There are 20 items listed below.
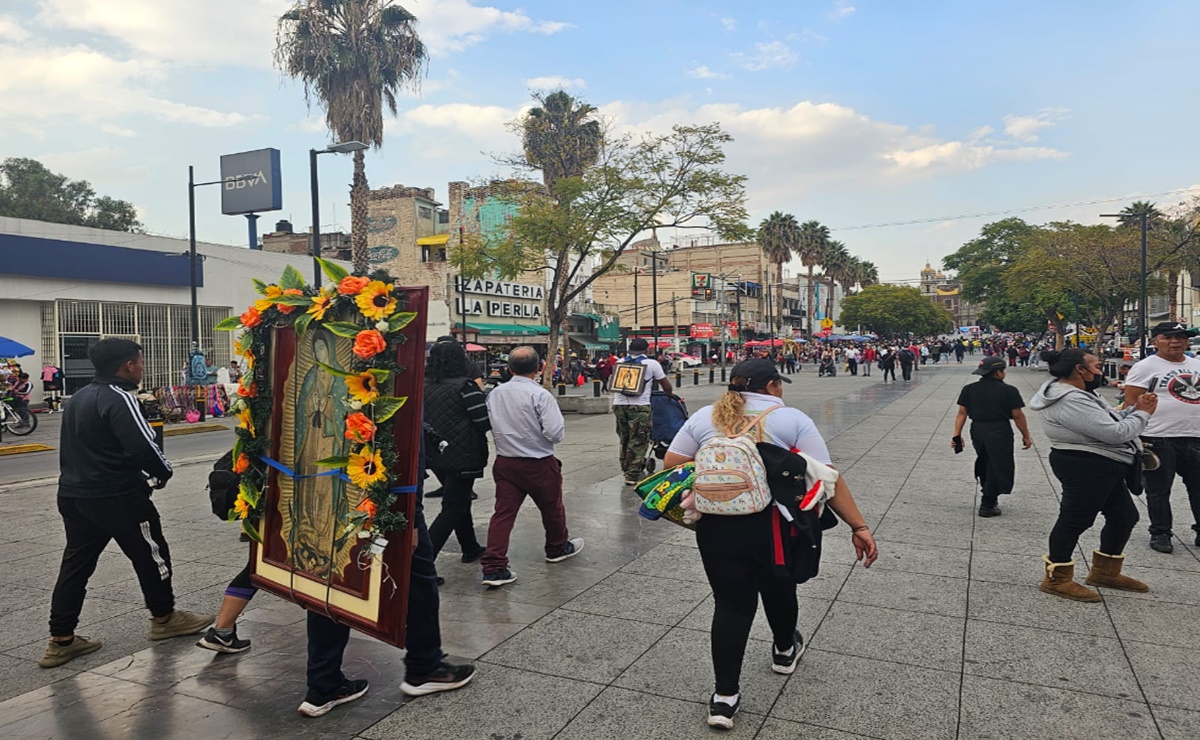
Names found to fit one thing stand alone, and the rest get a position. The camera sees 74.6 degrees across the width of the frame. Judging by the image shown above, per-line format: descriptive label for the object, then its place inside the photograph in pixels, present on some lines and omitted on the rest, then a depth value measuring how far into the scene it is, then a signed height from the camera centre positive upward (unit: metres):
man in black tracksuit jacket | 3.98 -0.73
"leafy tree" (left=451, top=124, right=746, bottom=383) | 19.86 +3.22
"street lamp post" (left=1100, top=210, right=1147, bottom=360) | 25.91 +0.64
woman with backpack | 3.07 -0.78
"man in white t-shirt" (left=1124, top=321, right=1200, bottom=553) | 5.52 -0.61
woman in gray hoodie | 4.53 -0.78
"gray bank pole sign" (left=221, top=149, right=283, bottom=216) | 30.58 +5.99
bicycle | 15.81 -1.66
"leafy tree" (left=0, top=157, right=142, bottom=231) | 40.34 +7.42
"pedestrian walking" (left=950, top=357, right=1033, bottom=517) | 6.93 -0.90
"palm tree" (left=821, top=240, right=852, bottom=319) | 72.81 +6.34
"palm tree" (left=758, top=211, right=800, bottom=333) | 63.06 +7.55
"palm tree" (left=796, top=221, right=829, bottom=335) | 63.50 +7.03
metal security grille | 23.67 +0.15
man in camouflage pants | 8.29 -0.92
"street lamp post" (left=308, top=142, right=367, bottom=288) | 16.53 +3.83
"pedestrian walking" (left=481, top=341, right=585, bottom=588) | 5.11 -0.76
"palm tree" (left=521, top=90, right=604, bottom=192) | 23.59 +5.98
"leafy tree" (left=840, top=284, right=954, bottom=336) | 80.31 +1.85
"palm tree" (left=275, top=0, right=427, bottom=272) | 24.81 +8.83
